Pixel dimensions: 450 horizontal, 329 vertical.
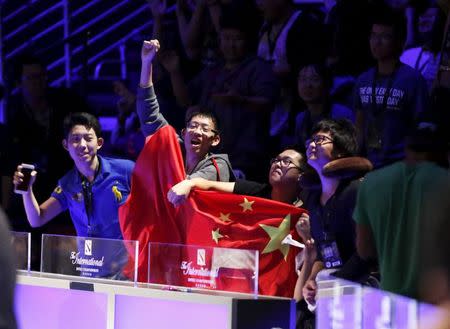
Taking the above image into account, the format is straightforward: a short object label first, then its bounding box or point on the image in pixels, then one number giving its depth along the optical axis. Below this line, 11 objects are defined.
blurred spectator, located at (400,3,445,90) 14.96
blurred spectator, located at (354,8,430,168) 14.00
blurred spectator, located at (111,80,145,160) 18.16
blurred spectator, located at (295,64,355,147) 14.96
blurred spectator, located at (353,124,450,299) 9.89
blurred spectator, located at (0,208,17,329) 5.62
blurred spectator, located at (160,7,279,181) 15.75
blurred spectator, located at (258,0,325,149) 16.11
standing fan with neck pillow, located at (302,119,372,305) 11.68
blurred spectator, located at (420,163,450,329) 5.64
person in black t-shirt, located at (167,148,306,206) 13.39
